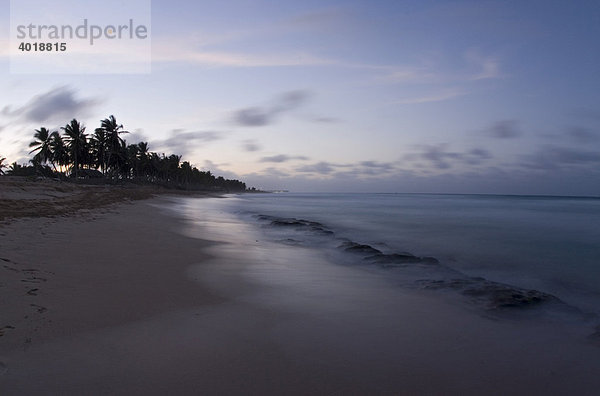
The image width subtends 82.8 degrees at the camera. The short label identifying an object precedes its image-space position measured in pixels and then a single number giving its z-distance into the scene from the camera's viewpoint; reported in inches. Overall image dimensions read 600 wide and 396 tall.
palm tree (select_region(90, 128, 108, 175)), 2411.0
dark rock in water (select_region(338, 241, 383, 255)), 444.3
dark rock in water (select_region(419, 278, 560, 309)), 241.9
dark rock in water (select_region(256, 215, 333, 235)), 723.4
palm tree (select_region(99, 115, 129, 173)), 2358.5
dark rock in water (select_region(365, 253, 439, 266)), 388.5
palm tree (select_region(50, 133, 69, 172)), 2229.7
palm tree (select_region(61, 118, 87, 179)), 2150.6
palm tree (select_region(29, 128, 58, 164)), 2100.1
